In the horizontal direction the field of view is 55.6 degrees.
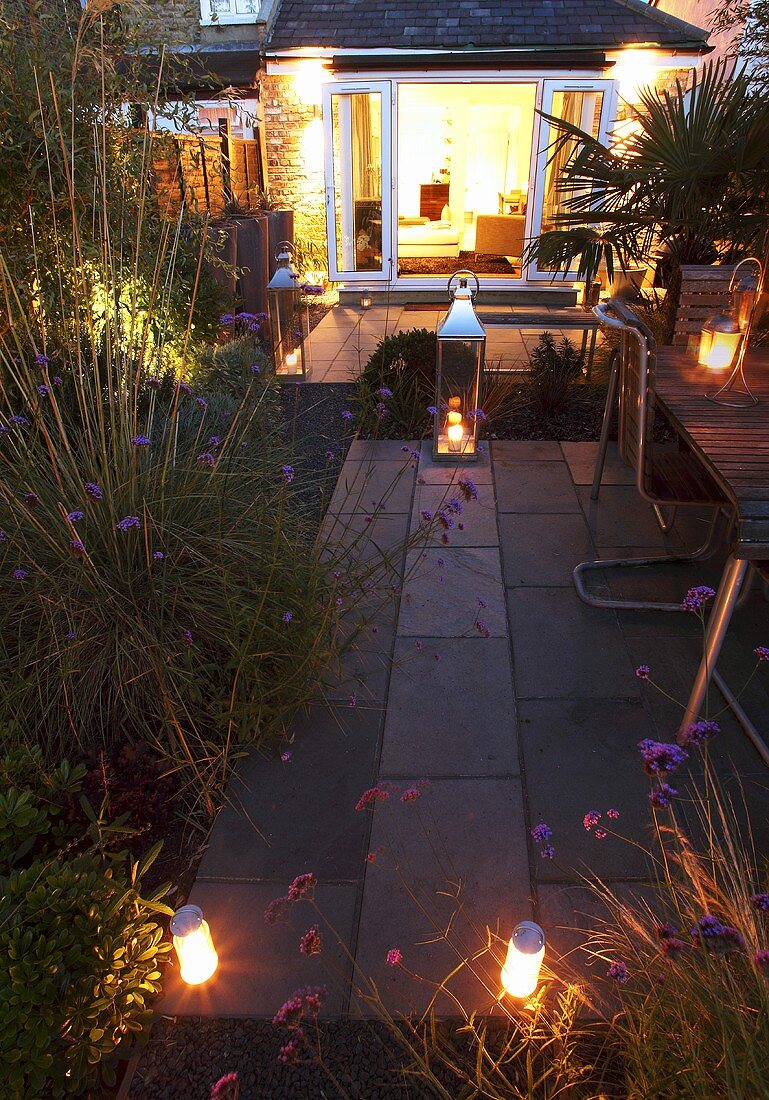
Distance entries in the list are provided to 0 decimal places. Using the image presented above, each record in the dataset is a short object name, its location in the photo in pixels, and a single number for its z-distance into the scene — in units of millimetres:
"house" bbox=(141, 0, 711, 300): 7906
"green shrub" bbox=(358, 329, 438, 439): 4617
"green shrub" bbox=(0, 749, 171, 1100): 1284
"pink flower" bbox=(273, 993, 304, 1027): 1223
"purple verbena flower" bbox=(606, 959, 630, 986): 1221
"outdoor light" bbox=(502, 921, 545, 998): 1363
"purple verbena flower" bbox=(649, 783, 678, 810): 1274
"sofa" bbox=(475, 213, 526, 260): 9734
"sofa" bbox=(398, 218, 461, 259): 10375
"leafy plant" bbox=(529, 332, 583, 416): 4766
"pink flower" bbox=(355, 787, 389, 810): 1546
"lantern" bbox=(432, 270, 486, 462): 3902
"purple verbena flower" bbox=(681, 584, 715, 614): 1753
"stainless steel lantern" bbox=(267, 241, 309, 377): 5426
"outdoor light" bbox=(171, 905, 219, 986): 1463
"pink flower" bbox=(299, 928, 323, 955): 1359
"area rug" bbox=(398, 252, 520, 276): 9398
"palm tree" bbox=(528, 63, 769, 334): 3967
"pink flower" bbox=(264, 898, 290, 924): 1467
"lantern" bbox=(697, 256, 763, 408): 2527
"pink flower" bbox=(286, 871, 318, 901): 1388
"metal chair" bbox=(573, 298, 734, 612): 2588
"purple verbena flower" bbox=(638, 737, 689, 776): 1229
